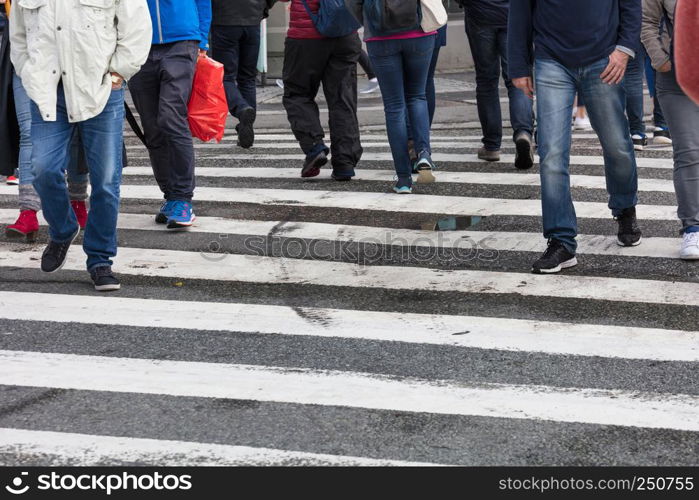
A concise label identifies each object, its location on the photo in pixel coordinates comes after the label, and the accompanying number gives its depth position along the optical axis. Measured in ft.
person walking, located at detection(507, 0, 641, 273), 41.19
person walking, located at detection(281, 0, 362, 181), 58.75
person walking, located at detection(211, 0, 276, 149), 71.36
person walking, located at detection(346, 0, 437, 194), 54.19
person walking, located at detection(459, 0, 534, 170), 60.64
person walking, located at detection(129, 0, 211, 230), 47.96
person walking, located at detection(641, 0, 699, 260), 41.78
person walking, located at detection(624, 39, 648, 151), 66.69
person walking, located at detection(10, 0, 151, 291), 39.34
